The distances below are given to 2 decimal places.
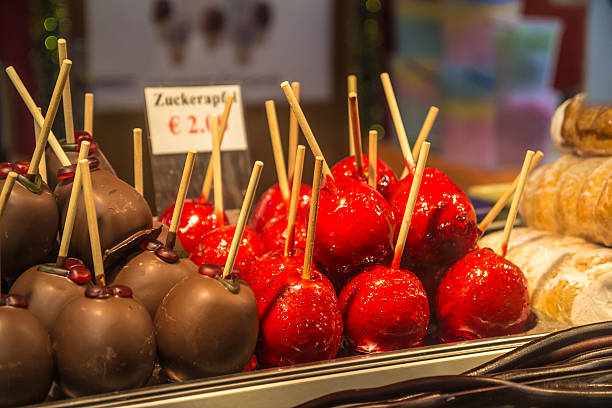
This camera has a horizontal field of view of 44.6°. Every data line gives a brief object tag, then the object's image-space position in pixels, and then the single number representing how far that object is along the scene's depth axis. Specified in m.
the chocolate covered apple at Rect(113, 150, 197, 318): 0.94
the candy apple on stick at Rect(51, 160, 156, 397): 0.83
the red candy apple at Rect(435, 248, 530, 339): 1.04
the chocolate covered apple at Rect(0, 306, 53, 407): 0.79
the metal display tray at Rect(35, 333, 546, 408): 0.82
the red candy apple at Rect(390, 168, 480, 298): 1.08
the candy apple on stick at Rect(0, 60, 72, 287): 0.90
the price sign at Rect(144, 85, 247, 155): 1.49
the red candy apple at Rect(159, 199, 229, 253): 1.27
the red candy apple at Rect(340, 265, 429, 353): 0.98
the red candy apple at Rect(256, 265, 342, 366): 0.93
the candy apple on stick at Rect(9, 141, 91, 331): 0.88
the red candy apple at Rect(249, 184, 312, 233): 1.31
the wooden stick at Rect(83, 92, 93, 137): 1.15
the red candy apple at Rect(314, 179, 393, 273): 1.02
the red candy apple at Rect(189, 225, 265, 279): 1.12
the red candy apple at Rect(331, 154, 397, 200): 1.22
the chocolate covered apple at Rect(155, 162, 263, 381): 0.88
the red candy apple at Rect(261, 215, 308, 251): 1.15
